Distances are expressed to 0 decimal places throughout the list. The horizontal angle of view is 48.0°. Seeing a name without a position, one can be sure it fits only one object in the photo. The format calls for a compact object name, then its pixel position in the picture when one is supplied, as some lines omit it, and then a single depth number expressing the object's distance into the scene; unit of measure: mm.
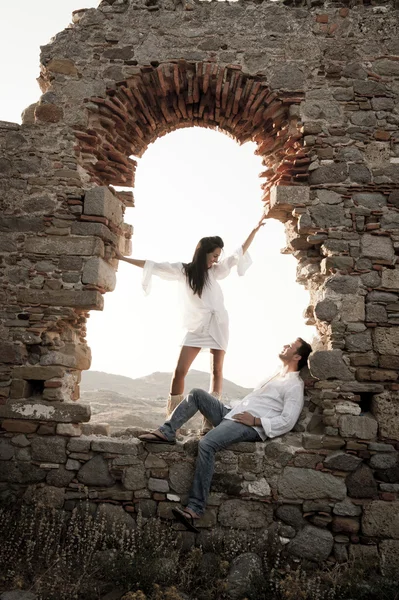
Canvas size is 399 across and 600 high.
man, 4031
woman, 4820
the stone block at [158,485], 4207
